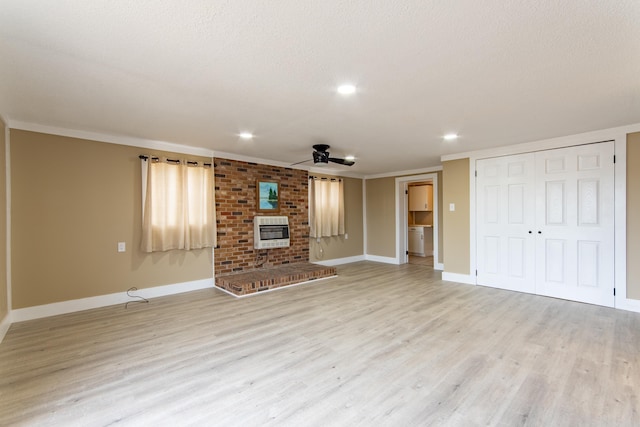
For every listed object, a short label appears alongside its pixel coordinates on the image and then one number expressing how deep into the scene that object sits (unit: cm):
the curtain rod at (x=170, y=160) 418
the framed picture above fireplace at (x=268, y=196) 552
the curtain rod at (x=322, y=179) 648
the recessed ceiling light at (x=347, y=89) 240
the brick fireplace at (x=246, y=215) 503
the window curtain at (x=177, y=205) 420
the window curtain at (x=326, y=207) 647
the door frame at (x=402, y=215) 692
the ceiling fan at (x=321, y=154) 441
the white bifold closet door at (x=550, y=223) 380
